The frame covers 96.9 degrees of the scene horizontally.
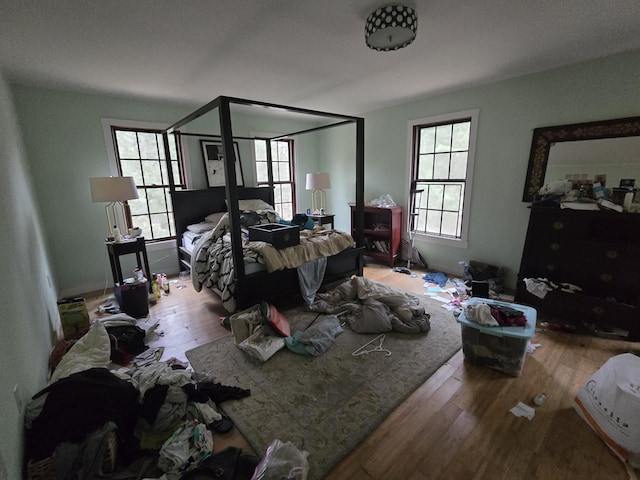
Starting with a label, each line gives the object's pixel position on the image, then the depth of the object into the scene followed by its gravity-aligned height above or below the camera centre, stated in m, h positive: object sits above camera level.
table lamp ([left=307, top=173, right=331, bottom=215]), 4.82 -0.07
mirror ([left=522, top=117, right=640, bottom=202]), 2.55 +0.18
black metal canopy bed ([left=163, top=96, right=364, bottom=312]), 2.48 -0.71
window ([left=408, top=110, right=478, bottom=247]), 3.75 +0.01
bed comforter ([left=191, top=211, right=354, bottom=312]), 2.71 -0.78
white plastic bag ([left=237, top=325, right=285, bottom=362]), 2.22 -1.33
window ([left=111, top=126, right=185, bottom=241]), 3.75 +0.10
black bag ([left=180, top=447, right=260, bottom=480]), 1.31 -1.35
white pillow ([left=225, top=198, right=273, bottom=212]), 4.37 -0.41
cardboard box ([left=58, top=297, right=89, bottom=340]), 2.52 -1.18
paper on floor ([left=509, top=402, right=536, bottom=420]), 1.68 -1.40
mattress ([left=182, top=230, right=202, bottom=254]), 3.69 -0.79
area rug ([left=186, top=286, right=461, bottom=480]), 1.58 -1.40
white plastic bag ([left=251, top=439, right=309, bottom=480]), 1.27 -1.30
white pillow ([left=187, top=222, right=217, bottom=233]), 3.88 -0.65
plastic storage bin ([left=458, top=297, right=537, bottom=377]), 1.96 -1.20
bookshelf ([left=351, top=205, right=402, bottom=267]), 4.33 -0.87
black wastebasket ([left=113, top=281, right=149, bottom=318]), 2.89 -1.19
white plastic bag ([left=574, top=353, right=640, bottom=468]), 1.37 -1.20
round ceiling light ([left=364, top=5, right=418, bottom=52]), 1.76 +0.93
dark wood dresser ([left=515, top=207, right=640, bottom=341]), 2.33 -0.84
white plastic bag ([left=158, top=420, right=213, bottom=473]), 1.37 -1.31
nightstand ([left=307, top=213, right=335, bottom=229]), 4.82 -0.70
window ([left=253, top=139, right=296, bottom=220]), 4.97 +0.10
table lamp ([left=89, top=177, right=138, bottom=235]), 2.97 -0.08
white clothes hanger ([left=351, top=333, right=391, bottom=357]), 2.28 -1.40
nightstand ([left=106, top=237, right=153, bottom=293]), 3.16 -0.78
